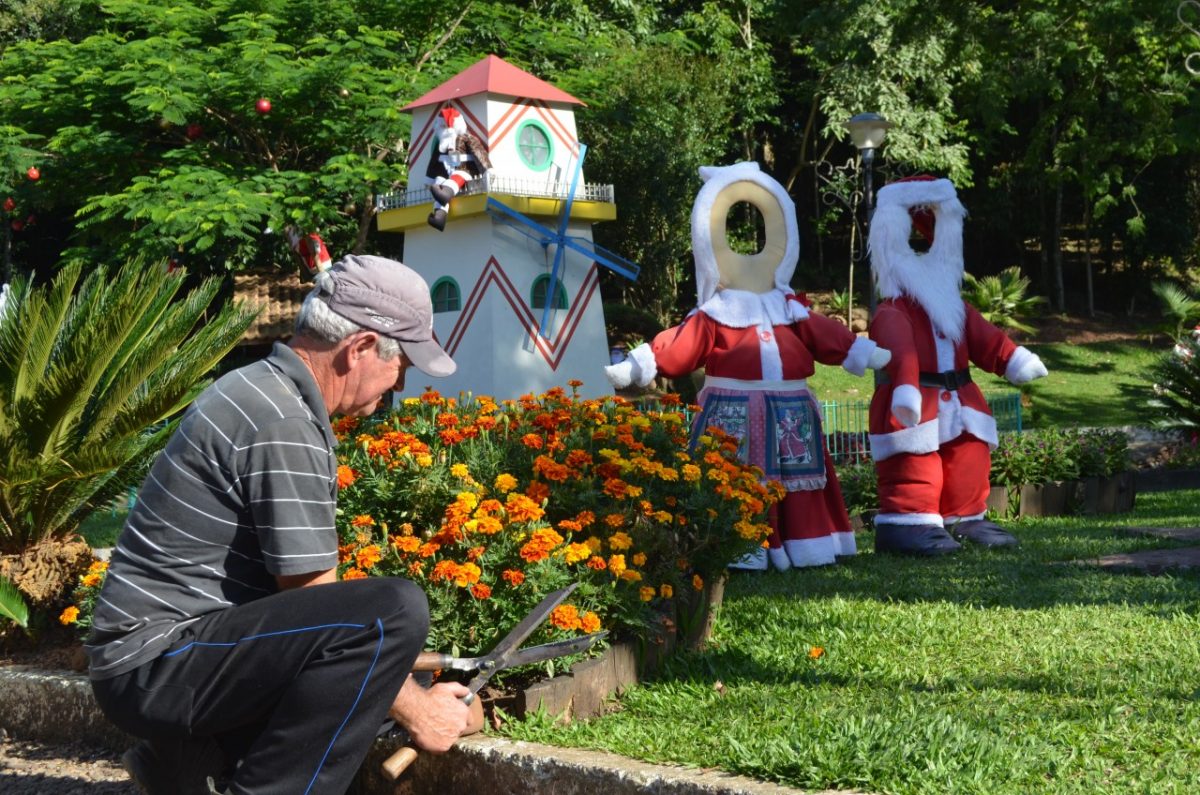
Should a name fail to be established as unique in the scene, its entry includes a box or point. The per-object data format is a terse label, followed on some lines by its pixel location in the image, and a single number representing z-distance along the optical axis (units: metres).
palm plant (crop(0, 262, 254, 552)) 5.42
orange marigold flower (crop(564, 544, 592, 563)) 4.23
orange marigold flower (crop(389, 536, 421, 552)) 4.04
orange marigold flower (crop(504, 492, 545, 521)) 4.18
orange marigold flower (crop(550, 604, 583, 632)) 4.00
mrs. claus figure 7.08
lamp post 14.10
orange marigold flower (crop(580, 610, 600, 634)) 4.05
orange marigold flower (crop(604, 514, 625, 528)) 4.57
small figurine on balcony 16.56
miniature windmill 16.86
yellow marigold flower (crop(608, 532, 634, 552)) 4.42
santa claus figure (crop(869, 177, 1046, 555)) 7.21
